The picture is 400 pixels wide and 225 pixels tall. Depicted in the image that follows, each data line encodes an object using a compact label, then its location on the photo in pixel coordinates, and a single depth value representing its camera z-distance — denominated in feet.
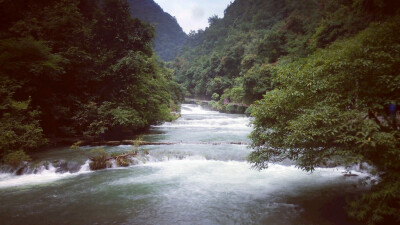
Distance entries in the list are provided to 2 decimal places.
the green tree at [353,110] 16.06
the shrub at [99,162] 35.35
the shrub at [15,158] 33.53
